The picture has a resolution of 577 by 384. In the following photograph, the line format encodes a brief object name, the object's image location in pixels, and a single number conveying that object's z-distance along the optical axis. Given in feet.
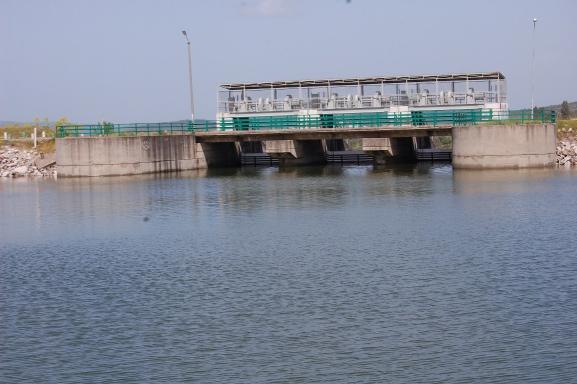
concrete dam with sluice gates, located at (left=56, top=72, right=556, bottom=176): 198.29
